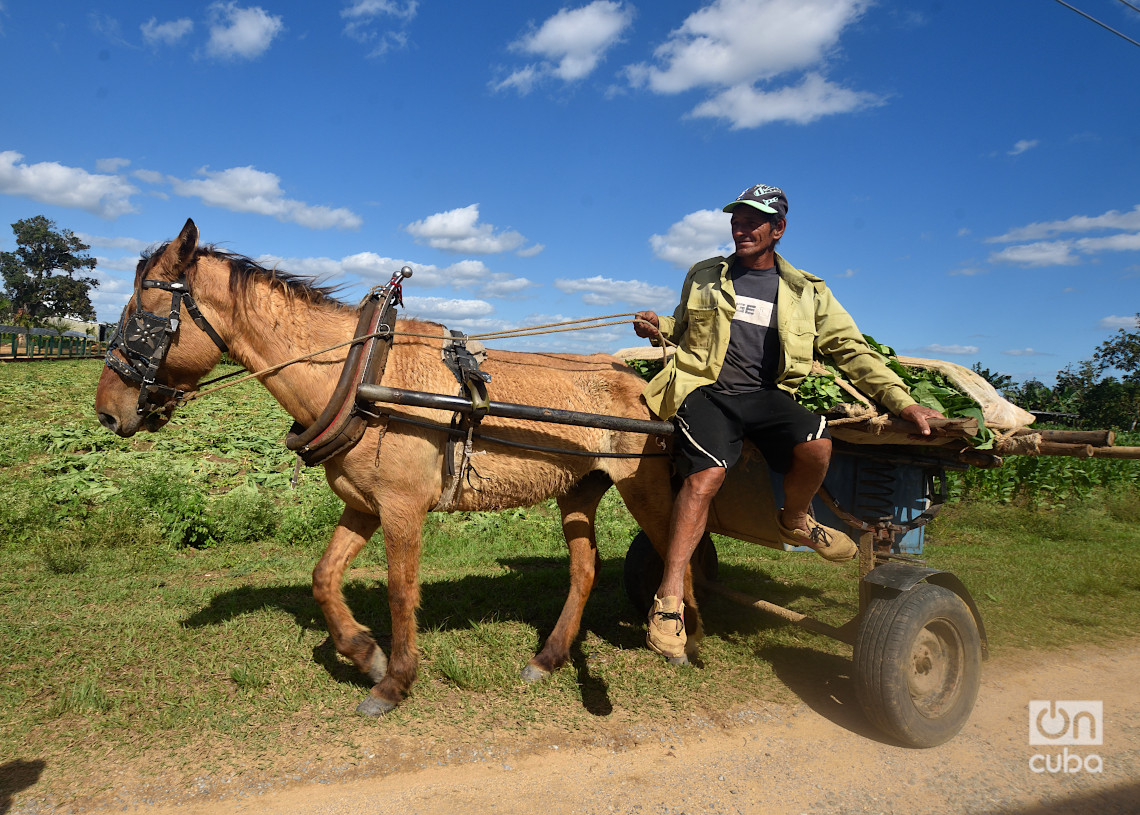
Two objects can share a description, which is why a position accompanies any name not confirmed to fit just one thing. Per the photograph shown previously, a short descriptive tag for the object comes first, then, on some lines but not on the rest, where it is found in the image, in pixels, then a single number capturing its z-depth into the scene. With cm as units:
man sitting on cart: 362
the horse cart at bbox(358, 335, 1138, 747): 365
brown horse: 368
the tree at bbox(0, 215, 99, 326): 6981
